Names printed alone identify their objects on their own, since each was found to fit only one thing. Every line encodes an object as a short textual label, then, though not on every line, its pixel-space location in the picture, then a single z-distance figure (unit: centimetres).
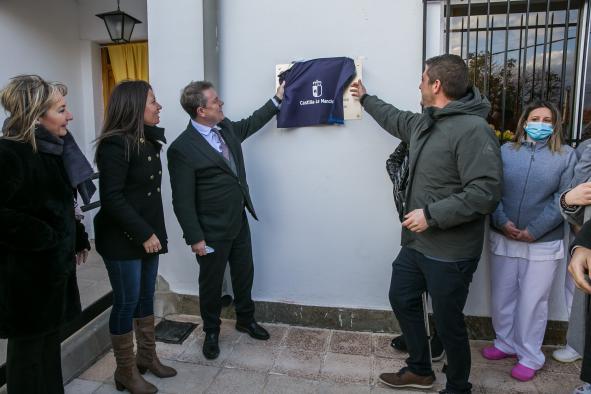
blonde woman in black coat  205
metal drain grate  342
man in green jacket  232
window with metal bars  320
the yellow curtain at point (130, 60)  529
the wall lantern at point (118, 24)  457
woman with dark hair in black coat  254
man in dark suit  302
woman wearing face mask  283
